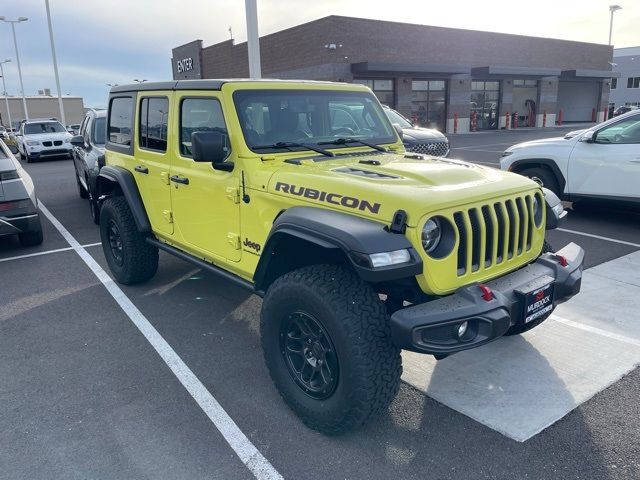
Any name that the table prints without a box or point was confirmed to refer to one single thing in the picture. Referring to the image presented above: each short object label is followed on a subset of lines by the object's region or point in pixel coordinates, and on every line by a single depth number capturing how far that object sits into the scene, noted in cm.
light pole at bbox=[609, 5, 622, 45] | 4341
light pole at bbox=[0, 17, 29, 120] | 3579
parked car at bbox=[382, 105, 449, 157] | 966
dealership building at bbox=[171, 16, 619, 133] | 2731
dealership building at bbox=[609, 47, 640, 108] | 5525
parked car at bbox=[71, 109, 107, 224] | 812
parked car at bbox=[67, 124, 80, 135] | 2143
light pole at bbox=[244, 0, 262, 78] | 964
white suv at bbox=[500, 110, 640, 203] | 685
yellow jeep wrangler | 264
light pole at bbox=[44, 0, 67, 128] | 2795
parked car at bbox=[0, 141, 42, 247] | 643
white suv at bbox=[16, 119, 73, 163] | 1902
